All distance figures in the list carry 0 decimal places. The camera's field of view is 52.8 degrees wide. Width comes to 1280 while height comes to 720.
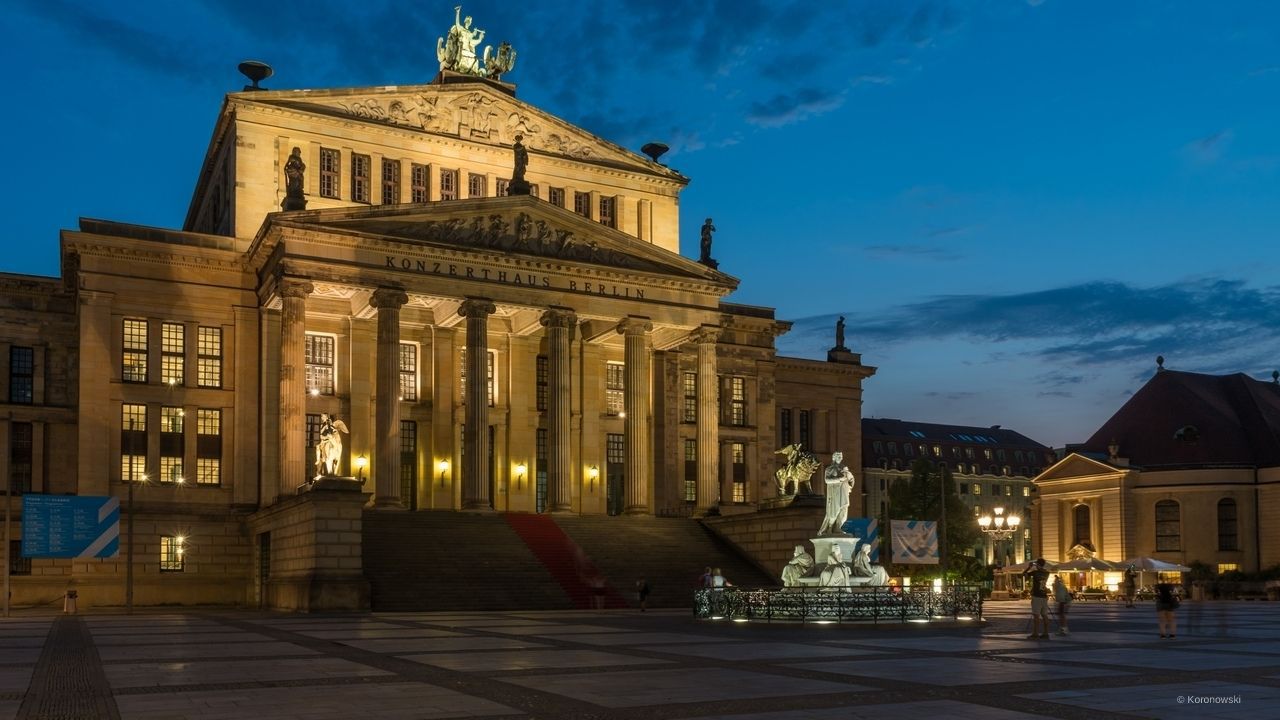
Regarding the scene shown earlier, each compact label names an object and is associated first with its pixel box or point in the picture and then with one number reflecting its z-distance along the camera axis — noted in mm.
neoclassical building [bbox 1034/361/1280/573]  93688
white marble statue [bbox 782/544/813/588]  41469
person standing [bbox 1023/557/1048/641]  32688
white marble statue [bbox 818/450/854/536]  40562
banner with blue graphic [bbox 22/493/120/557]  49969
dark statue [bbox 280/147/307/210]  58500
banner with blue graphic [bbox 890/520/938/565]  61000
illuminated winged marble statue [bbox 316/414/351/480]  50031
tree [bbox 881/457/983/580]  108688
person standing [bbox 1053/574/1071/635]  35125
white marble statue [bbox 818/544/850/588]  40031
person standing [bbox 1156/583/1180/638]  34312
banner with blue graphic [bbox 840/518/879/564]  60625
